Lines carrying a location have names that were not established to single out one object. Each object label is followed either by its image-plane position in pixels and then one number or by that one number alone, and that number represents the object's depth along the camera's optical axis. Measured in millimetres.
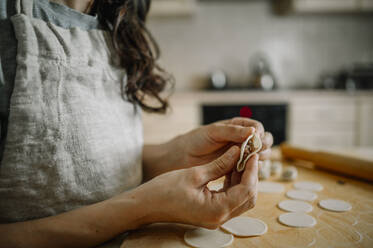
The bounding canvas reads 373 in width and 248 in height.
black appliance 2523
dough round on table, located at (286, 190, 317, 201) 643
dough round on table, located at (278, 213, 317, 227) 505
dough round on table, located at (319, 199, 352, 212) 569
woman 468
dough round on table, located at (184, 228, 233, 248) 448
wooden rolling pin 743
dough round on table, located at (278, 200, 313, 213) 576
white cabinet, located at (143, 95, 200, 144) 2521
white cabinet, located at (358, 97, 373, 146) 2518
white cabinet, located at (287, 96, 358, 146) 2529
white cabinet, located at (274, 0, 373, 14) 2697
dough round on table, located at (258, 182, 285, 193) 692
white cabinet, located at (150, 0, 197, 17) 2721
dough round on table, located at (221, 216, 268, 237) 478
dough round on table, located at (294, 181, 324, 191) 703
